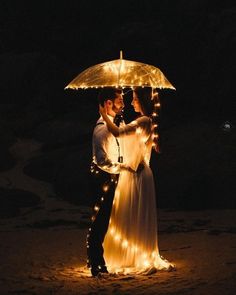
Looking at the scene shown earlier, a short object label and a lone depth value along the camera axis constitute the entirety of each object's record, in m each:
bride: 7.80
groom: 7.63
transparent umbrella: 7.50
